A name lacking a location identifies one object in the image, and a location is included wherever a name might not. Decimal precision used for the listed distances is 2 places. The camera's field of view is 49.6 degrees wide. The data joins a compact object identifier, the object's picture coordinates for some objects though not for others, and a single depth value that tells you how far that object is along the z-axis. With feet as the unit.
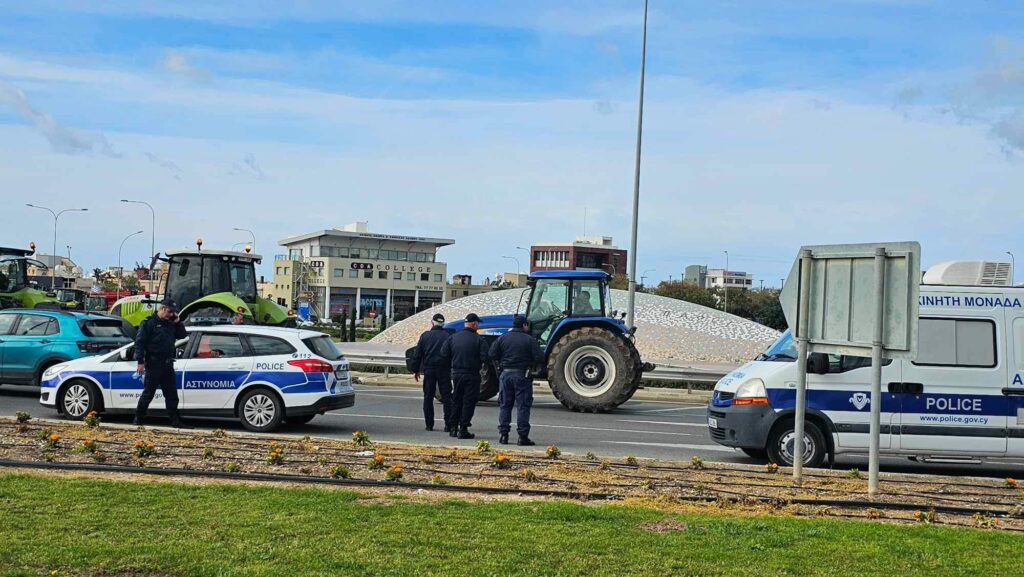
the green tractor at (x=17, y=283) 87.15
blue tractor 63.41
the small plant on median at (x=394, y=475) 32.37
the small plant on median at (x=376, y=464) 34.14
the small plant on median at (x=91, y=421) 44.01
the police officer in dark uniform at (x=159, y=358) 47.26
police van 39.37
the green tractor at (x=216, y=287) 79.41
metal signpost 31.19
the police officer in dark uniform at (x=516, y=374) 45.60
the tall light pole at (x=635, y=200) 87.15
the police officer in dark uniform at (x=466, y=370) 47.37
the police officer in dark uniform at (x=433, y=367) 48.98
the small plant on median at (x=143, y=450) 35.86
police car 47.62
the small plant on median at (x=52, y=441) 37.11
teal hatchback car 61.00
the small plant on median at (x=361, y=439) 40.34
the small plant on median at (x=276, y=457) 35.29
